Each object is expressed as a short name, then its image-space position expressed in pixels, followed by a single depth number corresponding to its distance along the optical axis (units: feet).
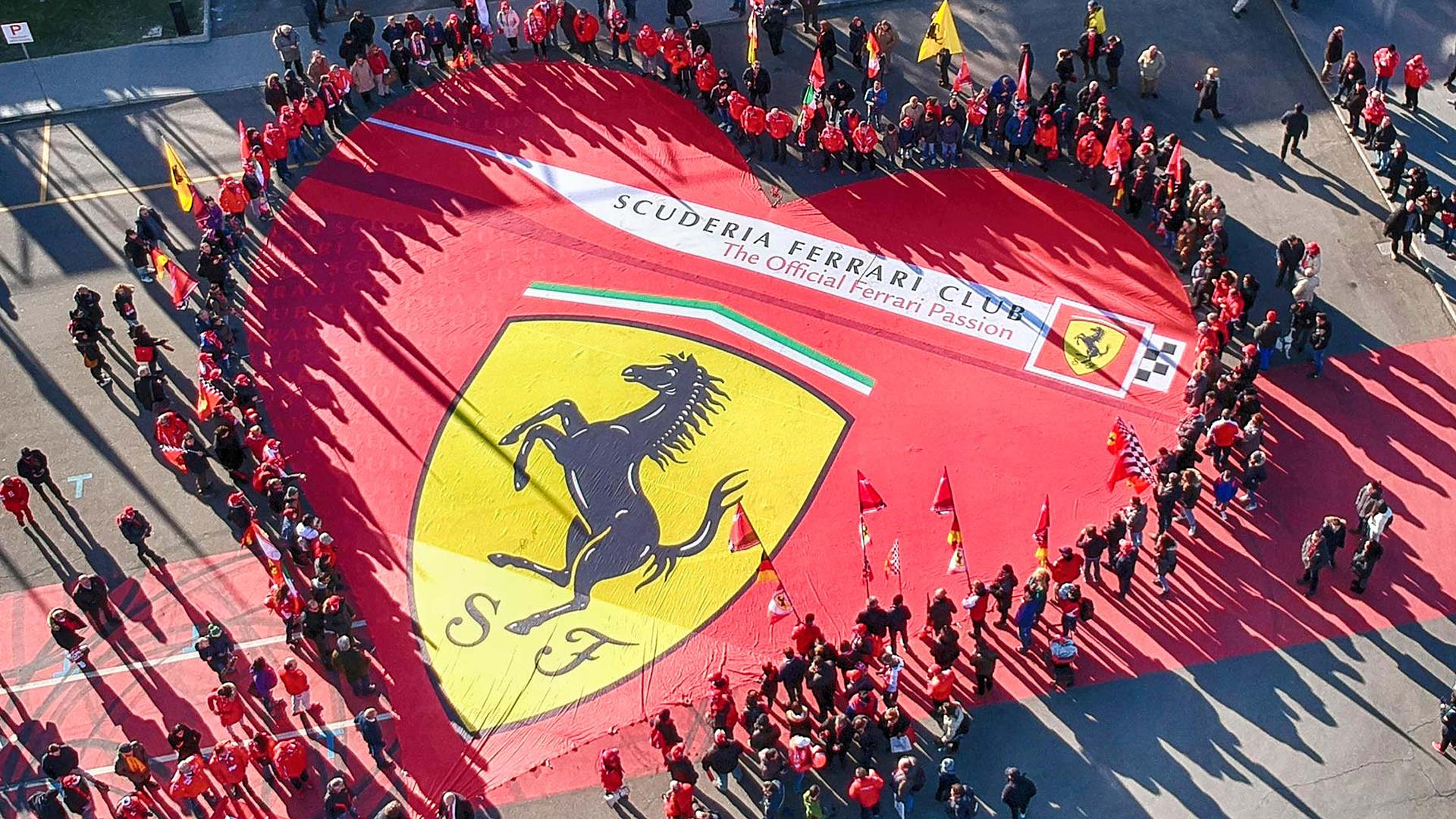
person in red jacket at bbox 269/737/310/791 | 77.30
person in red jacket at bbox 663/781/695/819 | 74.18
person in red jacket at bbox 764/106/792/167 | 108.88
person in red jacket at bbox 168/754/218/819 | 76.84
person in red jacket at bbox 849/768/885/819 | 73.10
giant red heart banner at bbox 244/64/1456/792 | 84.48
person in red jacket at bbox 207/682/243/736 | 79.97
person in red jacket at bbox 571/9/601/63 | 118.62
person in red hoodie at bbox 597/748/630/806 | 75.77
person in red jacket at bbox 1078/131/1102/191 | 104.22
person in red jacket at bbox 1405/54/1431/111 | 110.52
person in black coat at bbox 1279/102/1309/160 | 107.55
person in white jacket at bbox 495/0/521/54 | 119.34
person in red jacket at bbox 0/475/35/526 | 90.43
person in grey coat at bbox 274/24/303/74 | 119.03
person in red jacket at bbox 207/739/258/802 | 77.56
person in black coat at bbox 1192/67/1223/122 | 110.73
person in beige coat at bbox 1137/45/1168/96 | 112.37
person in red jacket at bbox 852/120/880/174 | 107.55
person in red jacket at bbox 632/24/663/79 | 115.55
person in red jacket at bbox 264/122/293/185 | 109.81
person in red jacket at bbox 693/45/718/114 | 112.57
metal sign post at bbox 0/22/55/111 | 118.52
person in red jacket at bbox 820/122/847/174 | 107.45
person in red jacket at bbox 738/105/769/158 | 109.19
